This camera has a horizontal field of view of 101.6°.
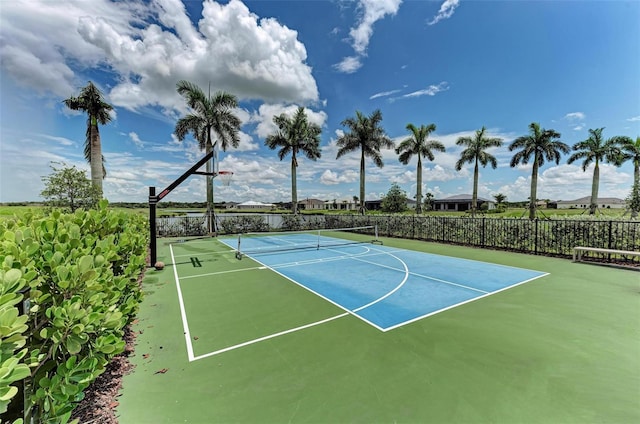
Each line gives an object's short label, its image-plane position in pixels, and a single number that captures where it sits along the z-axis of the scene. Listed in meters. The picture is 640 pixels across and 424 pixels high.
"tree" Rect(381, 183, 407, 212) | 49.19
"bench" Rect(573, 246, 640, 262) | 8.93
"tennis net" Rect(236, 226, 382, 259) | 15.09
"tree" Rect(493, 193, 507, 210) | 72.16
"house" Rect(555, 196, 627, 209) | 80.96
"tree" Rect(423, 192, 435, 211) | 69.84
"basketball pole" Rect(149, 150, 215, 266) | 10.60
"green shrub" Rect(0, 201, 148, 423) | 1.54
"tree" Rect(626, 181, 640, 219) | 21.53
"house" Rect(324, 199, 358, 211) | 94.62
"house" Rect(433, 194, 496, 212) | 72.39
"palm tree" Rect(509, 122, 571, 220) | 26.30
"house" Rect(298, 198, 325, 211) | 106.19
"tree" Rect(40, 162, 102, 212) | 12.14
